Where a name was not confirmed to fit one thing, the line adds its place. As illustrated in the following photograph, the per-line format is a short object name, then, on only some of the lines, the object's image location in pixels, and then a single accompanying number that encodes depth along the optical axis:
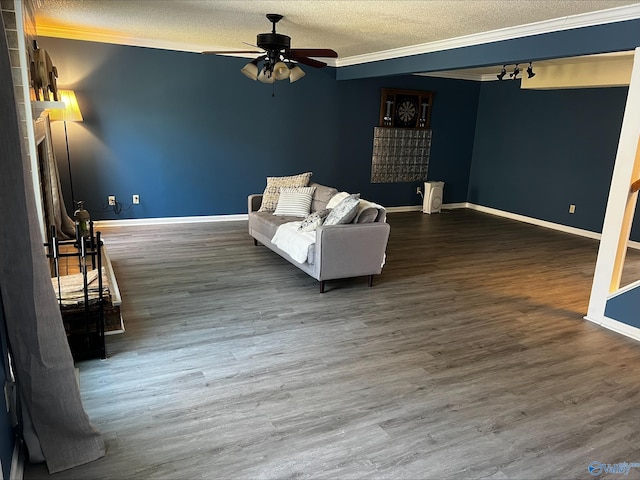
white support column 3.39
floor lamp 5.24
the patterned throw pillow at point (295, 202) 5.24
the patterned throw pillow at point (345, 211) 4.23
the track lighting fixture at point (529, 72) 6.27
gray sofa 4.10
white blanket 4.23
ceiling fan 3.96
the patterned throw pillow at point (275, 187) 5.53
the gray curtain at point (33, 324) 1.70
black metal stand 2.83
